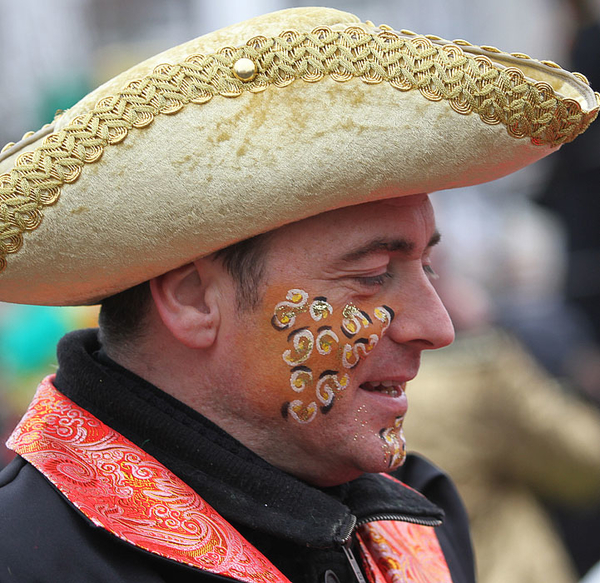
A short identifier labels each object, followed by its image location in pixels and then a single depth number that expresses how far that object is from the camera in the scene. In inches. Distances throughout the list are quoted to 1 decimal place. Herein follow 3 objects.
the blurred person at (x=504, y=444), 376.2
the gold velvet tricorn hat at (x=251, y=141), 141.5
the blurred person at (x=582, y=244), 425.4
